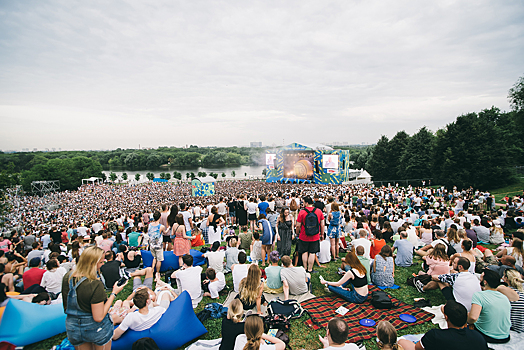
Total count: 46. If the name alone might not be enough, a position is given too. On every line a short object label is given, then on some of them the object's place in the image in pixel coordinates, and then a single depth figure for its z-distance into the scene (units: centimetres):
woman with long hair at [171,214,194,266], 516
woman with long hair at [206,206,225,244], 753
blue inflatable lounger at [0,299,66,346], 311
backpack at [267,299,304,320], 362
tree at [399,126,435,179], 3008
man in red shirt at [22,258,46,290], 461
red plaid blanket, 343
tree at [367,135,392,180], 3638
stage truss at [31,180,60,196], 4822
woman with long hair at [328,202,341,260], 589
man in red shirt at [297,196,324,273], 512
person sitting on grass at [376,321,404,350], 214
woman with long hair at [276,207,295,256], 562
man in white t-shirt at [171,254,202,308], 417
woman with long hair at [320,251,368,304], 406
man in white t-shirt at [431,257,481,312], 337
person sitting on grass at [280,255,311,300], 420
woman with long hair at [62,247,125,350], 225
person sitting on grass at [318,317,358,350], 216
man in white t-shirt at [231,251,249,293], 428
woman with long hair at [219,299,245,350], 262
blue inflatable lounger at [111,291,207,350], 288
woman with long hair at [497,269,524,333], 307
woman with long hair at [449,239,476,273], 425
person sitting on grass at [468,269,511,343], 289
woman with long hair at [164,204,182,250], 559
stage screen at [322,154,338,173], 3353
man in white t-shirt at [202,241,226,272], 521
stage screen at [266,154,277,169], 3725
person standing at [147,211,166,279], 489
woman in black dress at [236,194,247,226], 821
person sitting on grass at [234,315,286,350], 210
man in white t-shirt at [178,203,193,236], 655
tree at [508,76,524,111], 2483
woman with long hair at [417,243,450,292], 432
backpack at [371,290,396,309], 390
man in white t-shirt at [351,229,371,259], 494
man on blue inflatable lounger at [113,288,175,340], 286
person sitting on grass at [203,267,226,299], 441
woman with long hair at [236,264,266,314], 331
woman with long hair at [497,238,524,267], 448
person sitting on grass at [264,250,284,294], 428
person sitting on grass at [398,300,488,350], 225
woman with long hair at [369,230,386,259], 540
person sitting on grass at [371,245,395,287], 459
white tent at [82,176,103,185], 5496
